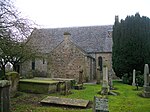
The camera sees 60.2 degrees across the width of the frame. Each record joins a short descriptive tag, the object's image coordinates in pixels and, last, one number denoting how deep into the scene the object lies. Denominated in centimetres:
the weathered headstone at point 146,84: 927
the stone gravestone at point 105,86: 952
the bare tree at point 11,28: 698
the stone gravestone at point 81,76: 1351
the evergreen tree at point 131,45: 1630
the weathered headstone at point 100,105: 348
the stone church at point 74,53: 1899
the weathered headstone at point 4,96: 444
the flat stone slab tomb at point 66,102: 662
